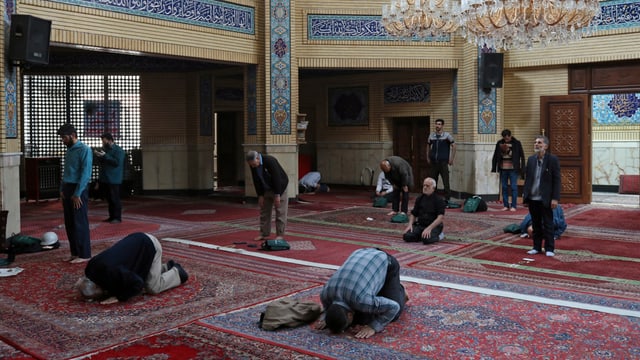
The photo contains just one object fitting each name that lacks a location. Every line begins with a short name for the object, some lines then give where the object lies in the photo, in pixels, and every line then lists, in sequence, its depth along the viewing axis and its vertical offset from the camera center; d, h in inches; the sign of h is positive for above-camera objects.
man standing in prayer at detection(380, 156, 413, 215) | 321.1 -8.5
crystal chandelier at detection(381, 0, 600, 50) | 262.4 +58.7
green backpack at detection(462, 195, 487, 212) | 354.6 -26.1
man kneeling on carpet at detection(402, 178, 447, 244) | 251.4 -23.8
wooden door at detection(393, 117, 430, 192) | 474.9 +12.2
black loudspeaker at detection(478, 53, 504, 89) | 390.0 +55.0
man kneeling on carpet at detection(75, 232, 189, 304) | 162.9 -29.8
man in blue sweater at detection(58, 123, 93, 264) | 215.3 -10.2
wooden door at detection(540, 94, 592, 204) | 380.5 +12.4
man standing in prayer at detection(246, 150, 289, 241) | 242.2 -10.0
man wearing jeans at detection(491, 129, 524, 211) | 361.4 -2.6
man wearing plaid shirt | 135.7 -30.2
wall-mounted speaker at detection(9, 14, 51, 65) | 257.6 +48.7
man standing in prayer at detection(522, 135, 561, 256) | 219.9 -11.8
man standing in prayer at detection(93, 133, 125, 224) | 322.0 -7.5
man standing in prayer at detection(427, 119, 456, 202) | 379.2 +3.8
